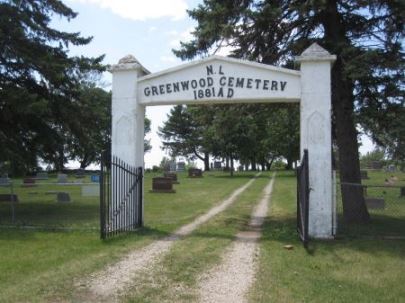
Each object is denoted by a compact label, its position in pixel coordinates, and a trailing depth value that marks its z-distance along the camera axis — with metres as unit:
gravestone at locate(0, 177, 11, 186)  28.61
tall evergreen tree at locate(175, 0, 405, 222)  12.73
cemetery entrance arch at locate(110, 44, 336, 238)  11.54
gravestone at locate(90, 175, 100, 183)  32.34
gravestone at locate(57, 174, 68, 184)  32.91
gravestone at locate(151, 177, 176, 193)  26.93
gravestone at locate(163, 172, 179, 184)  37.01
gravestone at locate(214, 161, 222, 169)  69.44
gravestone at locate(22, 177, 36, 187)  33.55
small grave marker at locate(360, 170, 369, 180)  36.56
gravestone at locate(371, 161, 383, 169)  56.81
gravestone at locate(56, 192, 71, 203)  21.70
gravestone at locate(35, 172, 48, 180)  42.15
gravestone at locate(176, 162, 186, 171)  67.26
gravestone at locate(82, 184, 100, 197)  22.16
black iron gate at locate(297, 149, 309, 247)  10.27
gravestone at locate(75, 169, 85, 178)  47.75
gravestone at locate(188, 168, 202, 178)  46.56
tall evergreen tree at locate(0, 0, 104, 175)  15.59
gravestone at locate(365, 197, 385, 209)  18.38
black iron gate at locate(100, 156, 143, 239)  11.67
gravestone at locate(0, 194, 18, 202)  20.59
